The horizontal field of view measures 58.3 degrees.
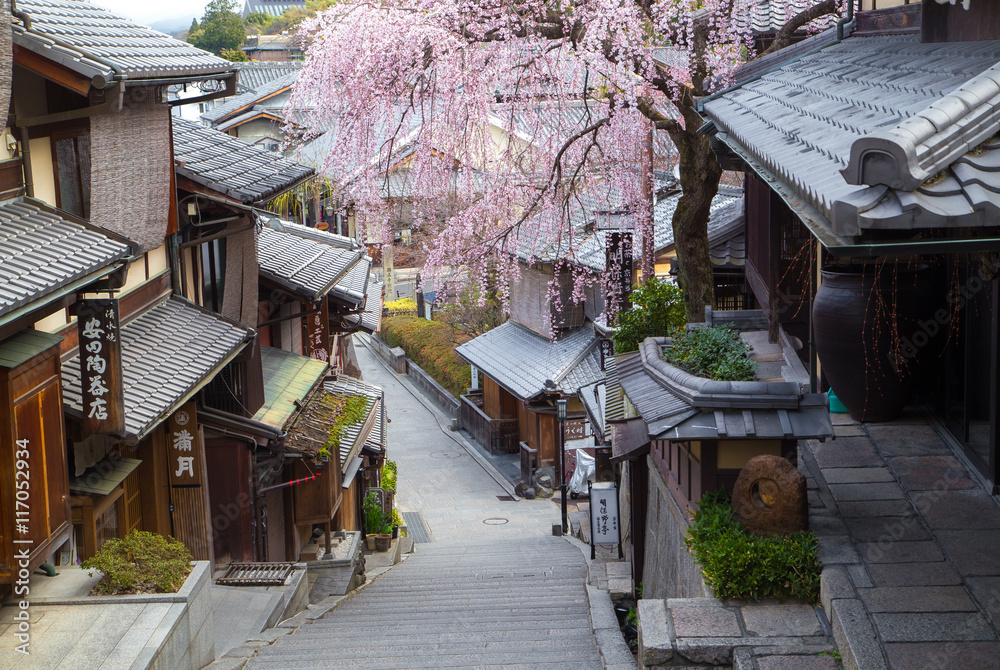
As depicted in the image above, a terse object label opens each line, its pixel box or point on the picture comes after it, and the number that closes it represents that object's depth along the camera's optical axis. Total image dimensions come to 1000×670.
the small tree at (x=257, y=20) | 69.19
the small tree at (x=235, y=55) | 56.06
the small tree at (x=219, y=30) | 58.38
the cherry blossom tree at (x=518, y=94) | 11.83
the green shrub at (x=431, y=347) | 37.41
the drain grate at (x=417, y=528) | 24.39
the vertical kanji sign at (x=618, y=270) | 17.09
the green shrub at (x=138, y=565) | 7.96
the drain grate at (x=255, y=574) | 12.65
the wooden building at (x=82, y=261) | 6.77
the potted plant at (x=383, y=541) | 20.97
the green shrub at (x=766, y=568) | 6.82
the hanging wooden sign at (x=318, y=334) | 20.64
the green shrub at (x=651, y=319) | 12.45
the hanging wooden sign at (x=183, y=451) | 11.82
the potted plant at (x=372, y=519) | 21.41
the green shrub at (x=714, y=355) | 8.49
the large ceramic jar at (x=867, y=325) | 8.06
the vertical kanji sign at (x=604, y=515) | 15.02
